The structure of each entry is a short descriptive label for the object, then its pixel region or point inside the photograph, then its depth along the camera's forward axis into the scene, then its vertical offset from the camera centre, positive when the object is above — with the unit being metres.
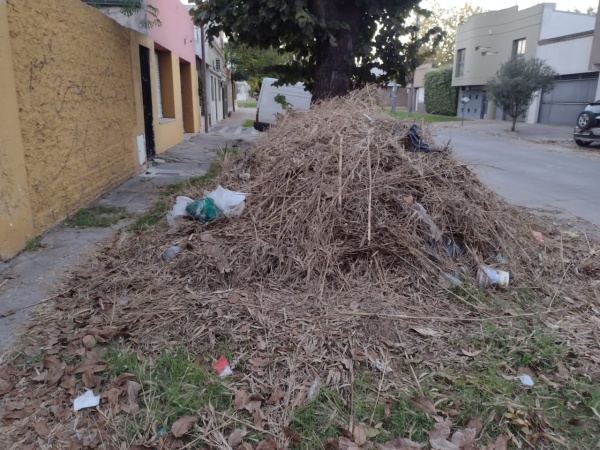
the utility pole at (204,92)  19.69 +0.11
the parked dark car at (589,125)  15.99 -0.83
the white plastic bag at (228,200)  4.81 -1.03
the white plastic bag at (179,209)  5.04 -1.16
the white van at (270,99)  15.43 -0.09
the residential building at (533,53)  25.05 +2.73
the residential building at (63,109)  4.90 -0.21
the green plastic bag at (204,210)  4.81 -1.11
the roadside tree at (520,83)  22.27 +0.74
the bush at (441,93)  39.19 +0.40
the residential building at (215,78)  21.52 +0.95
